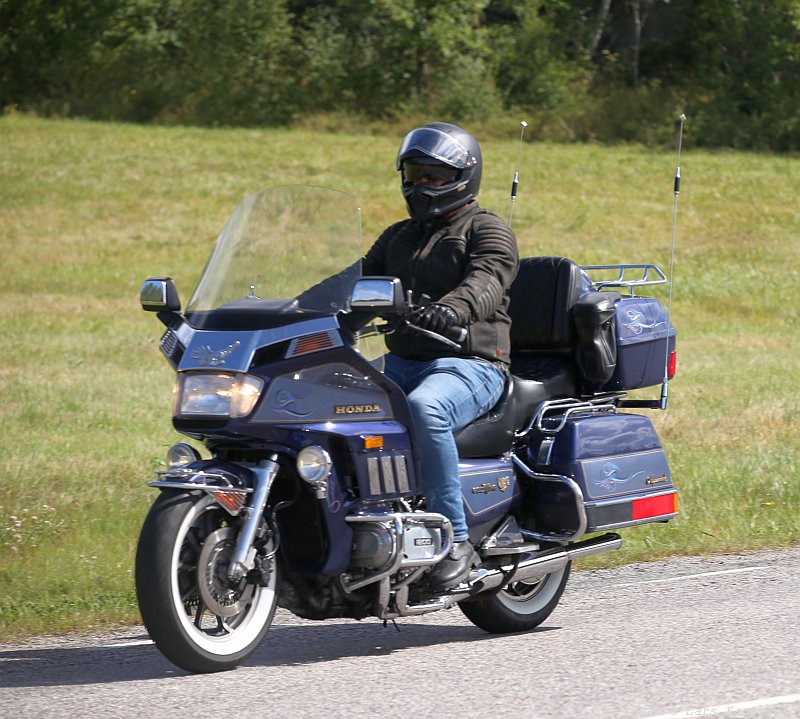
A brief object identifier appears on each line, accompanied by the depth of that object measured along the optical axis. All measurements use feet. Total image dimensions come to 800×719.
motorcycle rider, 38.17
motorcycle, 34.40
